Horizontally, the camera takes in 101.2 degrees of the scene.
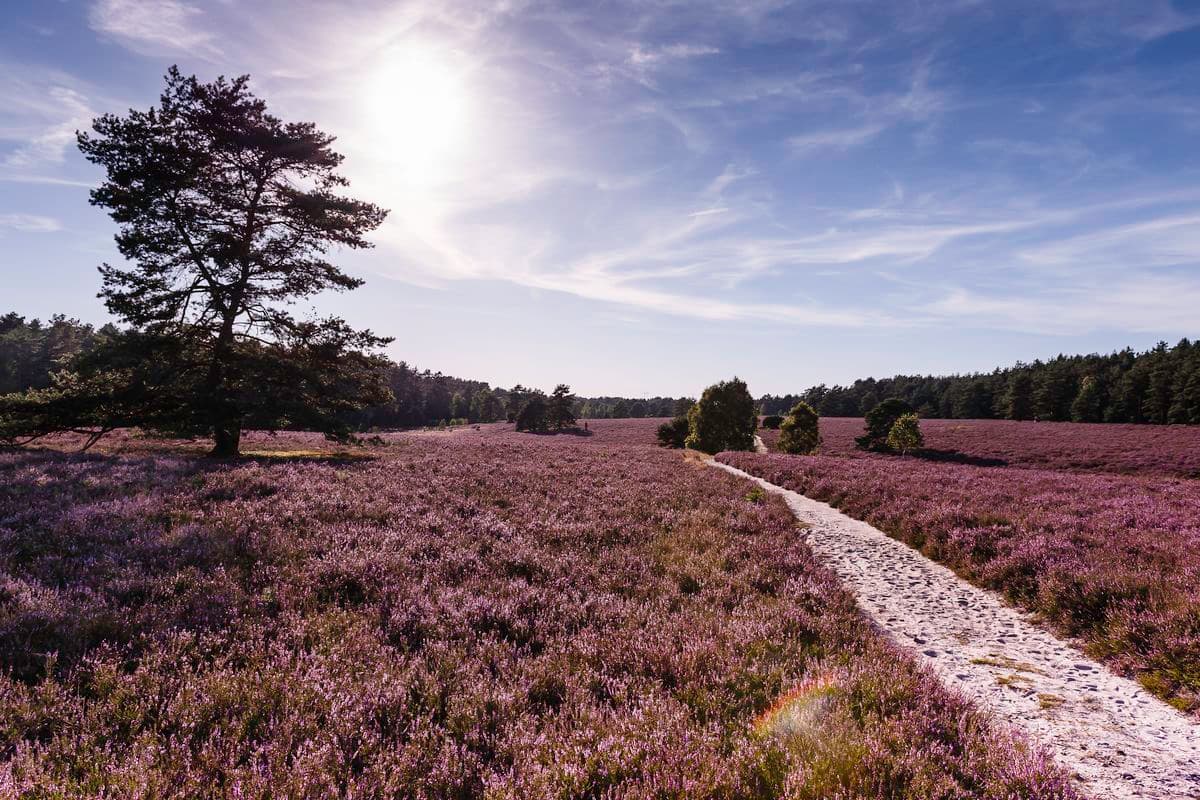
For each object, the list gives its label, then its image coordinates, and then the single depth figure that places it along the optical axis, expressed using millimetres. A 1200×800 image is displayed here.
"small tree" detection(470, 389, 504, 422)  126438
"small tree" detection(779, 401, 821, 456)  47438
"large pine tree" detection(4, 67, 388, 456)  16719
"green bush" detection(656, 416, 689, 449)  58438
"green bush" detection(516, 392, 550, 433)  77312
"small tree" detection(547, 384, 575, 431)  79625
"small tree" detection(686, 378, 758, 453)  46656
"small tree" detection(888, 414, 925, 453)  47031
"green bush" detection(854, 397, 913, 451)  52844
